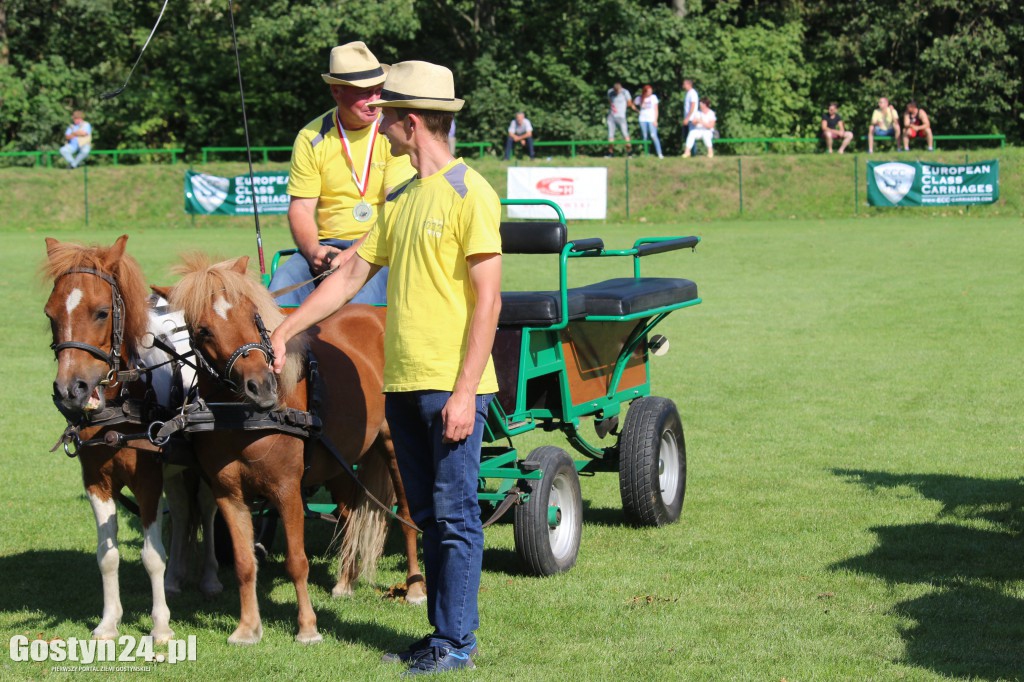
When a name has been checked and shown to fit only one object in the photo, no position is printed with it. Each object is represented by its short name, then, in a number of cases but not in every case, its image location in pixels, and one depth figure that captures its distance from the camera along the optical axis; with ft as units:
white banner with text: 101.09
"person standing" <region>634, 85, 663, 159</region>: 115.75
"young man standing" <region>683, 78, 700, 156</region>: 114.52
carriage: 21.47
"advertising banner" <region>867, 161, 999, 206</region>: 102.94
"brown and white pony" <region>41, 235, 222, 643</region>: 16.53
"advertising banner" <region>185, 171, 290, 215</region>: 106.22
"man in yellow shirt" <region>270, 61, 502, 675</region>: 15.19
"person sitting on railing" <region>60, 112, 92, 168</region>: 116.98
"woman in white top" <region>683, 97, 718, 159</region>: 115.96
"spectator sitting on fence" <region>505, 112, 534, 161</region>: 114.93
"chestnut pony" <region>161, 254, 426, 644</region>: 16.85
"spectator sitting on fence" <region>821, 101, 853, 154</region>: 119.65
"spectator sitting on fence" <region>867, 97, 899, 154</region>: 117.50
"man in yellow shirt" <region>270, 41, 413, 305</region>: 21.72
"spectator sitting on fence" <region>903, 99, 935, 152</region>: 115.03
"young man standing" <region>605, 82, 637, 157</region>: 119.03
